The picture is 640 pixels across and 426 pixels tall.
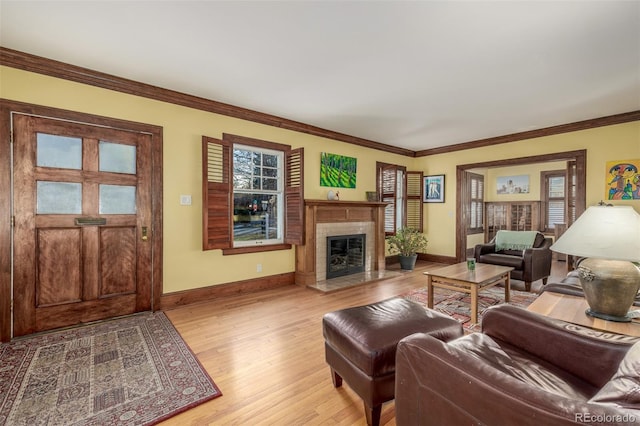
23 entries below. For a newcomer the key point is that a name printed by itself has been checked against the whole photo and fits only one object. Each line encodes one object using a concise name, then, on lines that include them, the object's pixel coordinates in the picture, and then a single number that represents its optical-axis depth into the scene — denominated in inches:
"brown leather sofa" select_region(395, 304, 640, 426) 31.8
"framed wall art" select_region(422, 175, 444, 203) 252.1
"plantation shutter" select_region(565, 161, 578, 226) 188.5
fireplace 178.2
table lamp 60.8
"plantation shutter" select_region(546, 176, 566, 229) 276.4
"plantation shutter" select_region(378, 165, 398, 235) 240.8
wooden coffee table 118.6
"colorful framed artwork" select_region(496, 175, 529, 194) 297.0
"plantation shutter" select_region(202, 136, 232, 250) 142.6
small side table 62.4
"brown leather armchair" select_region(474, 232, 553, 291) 166.5
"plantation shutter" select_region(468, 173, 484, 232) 291.9
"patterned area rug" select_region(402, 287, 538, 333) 131.3
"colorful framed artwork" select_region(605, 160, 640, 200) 162.2
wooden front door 105.3
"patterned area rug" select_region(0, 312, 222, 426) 67.0
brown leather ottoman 60.9
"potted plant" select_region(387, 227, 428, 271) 223.1
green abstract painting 198.2
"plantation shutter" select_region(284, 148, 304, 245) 168.6
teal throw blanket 187.5
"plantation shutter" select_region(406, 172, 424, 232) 262.8
